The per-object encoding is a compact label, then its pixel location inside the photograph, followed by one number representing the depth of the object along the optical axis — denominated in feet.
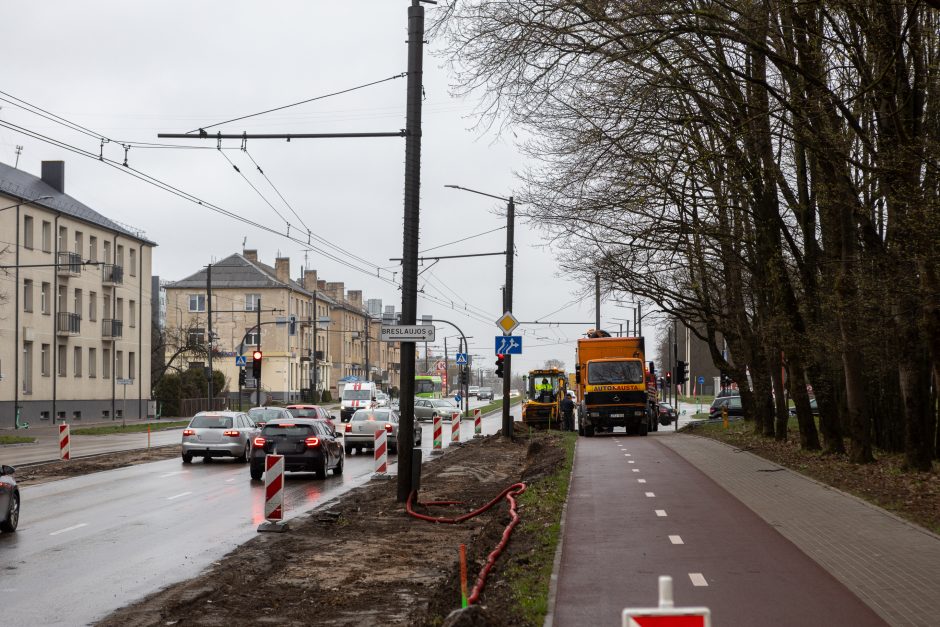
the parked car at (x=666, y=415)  195.11
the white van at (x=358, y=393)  240.73
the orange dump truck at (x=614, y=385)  133.90
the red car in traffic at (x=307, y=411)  124.67
